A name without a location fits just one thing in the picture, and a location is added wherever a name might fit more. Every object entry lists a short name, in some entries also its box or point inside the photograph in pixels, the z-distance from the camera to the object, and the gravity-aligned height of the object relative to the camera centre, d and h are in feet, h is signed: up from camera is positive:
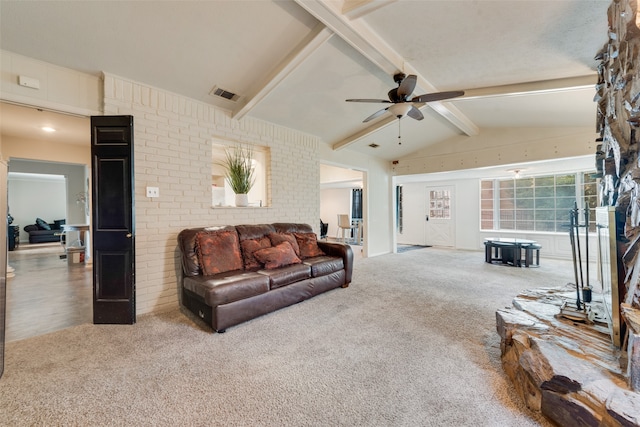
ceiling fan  8.66 +4.21
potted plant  12.39 +1.93
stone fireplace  4.05 -2.66
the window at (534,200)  19.89 +0.99
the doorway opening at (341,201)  26.67 +1.75
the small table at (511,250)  16.98 -2.65
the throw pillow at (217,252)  9.42 -1.40
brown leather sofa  8.16 -2.14
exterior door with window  25.76 -0.43
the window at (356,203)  31.78 +1.37
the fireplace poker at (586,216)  6.25 -0.12
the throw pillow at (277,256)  10.14 -1.71
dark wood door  8.65 -0.01
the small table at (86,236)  17.30 -1.35
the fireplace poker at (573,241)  6.42 -0.78
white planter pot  12.50 +0.75
